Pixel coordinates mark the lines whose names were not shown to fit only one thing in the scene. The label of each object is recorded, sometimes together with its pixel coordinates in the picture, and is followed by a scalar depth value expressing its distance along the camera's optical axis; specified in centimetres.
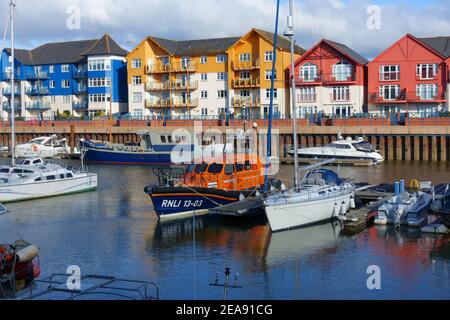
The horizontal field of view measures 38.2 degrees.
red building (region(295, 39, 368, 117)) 6606
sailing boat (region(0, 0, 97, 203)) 3403
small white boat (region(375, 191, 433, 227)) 2582
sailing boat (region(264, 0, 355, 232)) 2473
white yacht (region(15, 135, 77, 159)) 6369
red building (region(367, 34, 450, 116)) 6218
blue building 8262
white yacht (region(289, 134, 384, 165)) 5186
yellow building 7094
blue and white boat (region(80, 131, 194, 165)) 5547
